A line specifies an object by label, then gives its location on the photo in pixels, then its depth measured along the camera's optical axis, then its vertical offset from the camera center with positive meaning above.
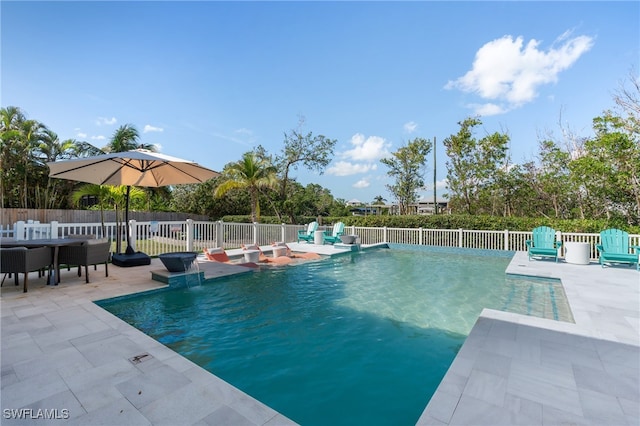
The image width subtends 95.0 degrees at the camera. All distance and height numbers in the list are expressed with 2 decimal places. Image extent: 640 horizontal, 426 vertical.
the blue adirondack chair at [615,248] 7.04 -0.90
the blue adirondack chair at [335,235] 11.97 -0.90
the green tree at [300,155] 18.62 +3.80
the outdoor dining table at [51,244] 4.67 -0.47
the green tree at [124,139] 17.25 +4.56
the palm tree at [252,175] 16.22 +2.17
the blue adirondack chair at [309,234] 12.47 -0.86
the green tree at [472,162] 14.77 +2.68
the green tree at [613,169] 9.40 +1.47
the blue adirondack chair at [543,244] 8.19 -0.91
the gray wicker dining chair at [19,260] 4.16 -0.65
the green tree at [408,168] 18.41 +2.93
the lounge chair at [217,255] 7.87 -1.12
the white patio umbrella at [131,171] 5.63 +0.98
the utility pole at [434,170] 17.43 +2.59
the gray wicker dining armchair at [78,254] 4.91 -0.67
